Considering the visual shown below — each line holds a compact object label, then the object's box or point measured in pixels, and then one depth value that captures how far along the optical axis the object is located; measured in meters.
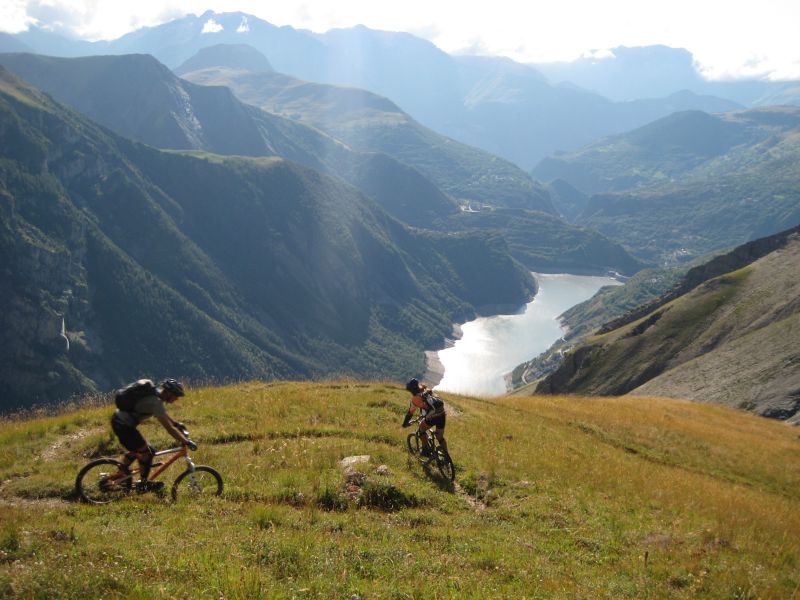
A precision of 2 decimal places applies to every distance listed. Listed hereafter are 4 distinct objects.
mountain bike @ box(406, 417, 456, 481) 19.45
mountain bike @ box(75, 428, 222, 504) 15.23
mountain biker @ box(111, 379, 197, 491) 15.23
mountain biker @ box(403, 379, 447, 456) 19.95
